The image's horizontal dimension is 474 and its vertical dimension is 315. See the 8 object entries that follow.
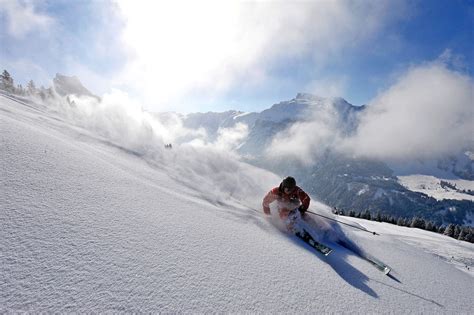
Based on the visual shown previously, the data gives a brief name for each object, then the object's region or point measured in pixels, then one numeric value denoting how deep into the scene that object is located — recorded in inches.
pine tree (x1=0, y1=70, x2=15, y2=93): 1909.0
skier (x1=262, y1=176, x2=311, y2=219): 335.2
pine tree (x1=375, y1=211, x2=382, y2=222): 2966.0
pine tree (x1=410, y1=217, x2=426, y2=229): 2731.3
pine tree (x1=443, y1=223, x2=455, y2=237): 2300.2
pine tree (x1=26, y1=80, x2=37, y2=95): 2450.1
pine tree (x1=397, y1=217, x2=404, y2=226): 2765.3
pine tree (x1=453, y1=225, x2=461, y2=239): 2289.6
